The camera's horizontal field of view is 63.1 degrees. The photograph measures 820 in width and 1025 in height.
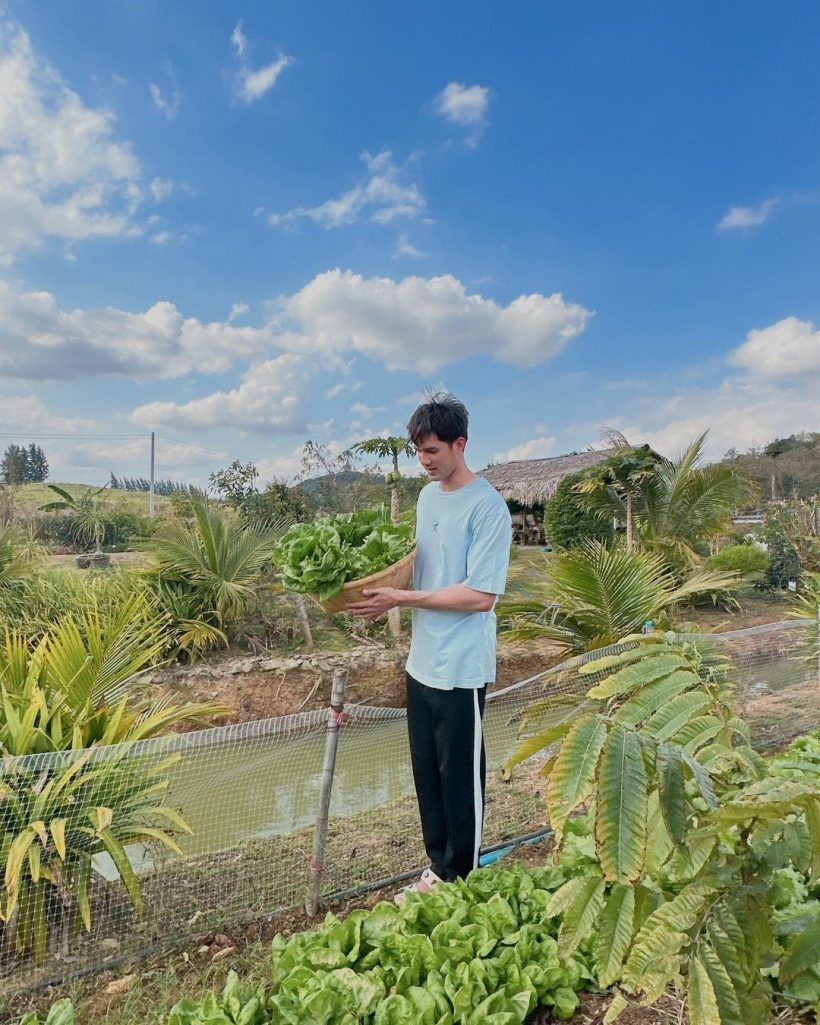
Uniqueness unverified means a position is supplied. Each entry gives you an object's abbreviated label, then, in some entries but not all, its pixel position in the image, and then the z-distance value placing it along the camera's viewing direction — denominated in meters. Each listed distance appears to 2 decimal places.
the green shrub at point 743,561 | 12.48
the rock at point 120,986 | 2.04
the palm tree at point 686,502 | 10.62
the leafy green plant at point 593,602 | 5.30
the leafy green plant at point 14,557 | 8.40
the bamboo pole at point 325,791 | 2.44
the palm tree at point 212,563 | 8.06
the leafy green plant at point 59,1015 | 1.60
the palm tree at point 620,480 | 10.45
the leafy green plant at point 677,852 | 1.09
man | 2.16
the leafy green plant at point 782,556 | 12.74
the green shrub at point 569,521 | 14.76
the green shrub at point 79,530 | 18.97
